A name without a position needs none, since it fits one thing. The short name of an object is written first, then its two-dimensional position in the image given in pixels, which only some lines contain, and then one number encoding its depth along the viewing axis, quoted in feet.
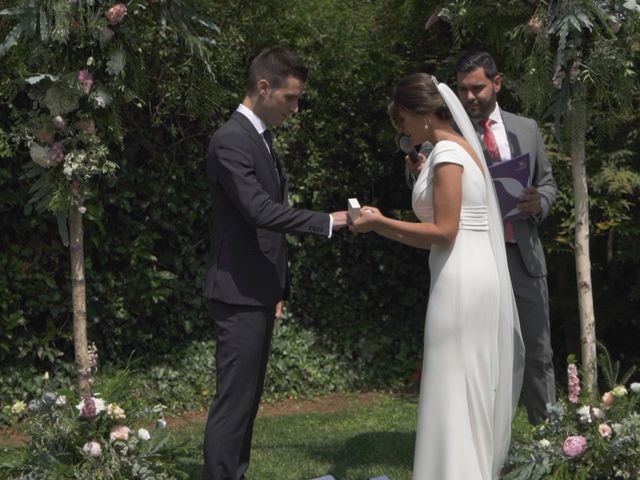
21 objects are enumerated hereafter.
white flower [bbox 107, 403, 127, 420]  16.53
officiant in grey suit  17.29
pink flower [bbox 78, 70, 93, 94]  15.89
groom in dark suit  15.85
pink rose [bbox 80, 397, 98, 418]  16.39
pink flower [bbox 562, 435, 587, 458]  15.80
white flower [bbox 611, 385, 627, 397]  16.29
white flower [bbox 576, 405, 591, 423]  16.28
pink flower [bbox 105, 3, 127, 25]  15.69
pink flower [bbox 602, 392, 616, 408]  16.46
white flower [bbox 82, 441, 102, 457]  16.01
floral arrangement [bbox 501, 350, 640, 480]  15.88
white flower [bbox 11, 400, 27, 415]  16.54
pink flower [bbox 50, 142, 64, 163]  16.24
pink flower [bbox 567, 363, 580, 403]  16.31
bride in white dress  15.07
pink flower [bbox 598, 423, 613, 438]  15.94
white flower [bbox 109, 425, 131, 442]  16.31
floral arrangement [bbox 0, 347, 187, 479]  16.15
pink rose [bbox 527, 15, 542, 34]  16.43
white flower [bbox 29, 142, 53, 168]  16.22
